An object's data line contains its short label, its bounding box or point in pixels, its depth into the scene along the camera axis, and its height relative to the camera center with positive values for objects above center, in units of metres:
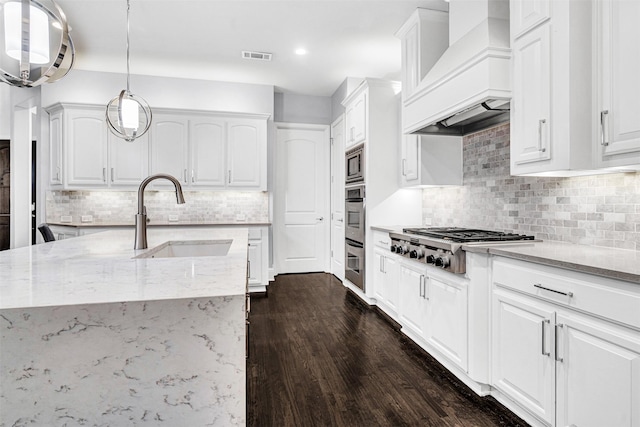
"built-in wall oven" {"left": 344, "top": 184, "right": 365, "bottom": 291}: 4.13 -0.26
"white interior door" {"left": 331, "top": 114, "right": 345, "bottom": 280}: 5.12 +0.20
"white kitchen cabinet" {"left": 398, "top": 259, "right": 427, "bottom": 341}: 2.75 -0.68
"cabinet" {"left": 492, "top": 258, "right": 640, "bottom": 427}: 1.37 -0.57
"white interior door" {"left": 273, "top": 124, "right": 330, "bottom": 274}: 5.66 +0.18
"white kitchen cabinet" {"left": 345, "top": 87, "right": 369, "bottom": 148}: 4.11 +1.09
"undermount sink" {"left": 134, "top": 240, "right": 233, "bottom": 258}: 2.34 -0.24
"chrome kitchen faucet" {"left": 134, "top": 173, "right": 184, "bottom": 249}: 1.94 -0.04
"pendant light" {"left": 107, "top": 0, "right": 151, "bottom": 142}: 2.81 +0.74
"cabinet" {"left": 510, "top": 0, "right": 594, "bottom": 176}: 1.83 +0.65
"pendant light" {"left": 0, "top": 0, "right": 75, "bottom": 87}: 1.28 +0.60
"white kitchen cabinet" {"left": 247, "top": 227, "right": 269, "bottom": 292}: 4.62 -0.59
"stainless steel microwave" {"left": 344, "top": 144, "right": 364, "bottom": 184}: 4.18 +0.55
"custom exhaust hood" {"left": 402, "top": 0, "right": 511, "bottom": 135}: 2.21 +0.89
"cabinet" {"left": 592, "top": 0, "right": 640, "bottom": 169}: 1.62 +0.59
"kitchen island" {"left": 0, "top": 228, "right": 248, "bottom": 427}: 0.83 -0.34
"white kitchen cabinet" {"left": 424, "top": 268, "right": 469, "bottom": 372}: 2.26 -0.68
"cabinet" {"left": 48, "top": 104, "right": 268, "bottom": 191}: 4.51 +0.75
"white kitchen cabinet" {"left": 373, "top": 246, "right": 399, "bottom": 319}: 3.38 -0.67
